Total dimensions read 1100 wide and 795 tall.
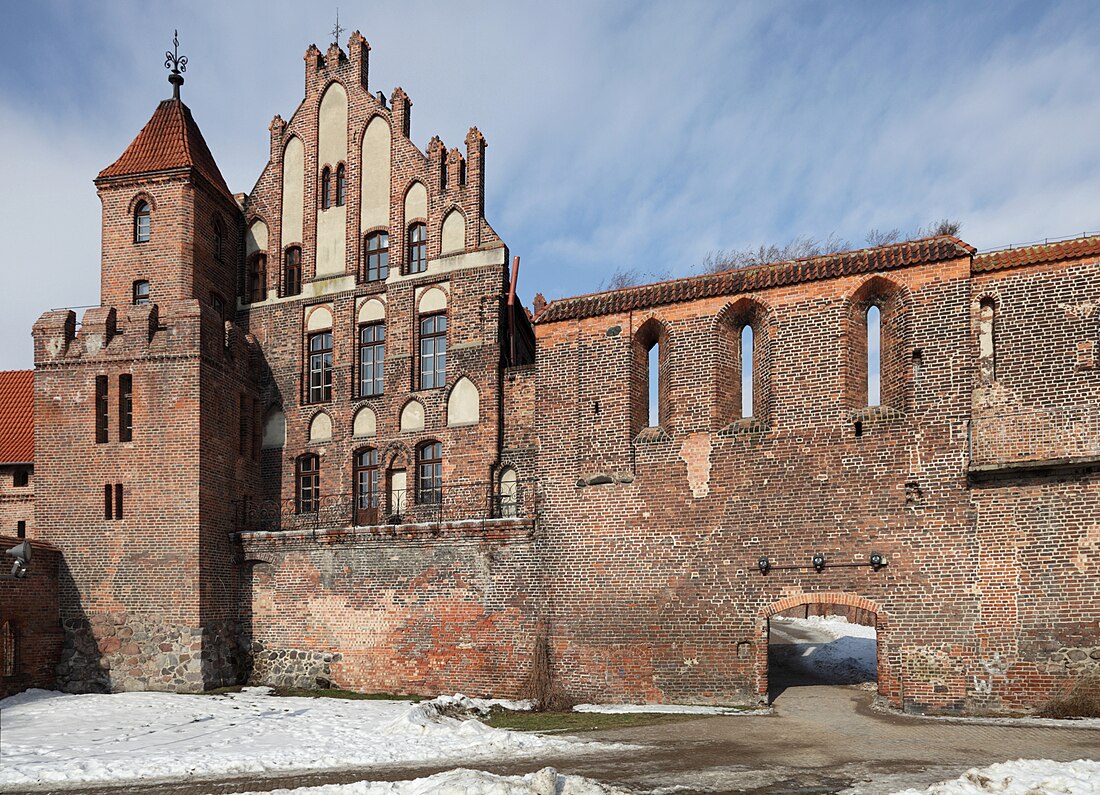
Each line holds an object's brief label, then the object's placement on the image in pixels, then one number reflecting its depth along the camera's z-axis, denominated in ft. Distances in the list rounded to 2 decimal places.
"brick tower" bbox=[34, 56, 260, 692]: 62.39
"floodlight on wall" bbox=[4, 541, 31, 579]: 47.24
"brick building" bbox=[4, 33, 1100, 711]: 49.03
